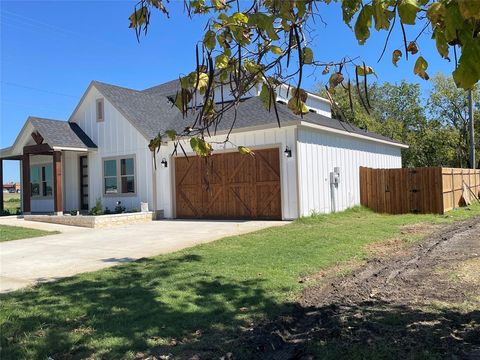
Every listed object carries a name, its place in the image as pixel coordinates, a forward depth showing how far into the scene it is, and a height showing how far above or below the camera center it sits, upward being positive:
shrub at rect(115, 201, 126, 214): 18.38 -0.50
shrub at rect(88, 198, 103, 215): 17.86 -0.50
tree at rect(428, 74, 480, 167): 41.00 +7.04
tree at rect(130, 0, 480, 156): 2.11 +0.95
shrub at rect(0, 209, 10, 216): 21.56 -0.63
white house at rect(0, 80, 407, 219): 15.54 +1.25
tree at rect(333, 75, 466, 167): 38.22 +5.34
